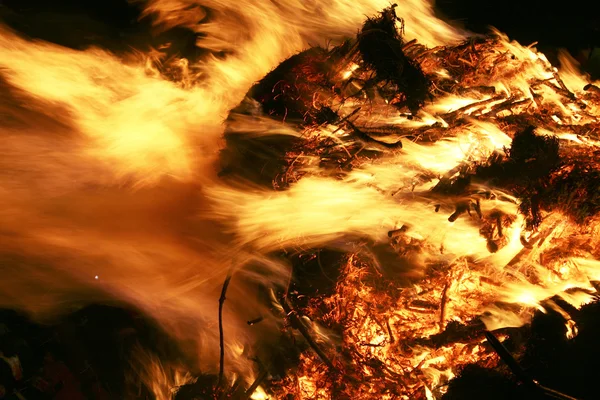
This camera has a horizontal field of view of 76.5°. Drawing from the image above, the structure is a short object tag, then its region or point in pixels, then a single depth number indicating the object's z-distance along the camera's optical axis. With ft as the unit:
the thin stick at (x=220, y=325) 8.35
